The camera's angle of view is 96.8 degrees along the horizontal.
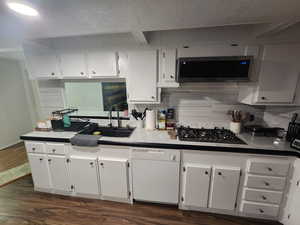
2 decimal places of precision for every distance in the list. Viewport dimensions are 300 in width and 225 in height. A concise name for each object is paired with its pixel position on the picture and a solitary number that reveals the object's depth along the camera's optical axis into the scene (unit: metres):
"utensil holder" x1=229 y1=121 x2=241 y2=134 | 1.84
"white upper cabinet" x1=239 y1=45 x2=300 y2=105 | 1.51
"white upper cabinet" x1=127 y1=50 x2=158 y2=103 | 1.75
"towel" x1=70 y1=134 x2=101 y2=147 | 1.66
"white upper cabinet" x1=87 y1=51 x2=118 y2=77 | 1.85
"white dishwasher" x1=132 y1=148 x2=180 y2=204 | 1.61
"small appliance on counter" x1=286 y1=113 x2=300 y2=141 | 1.54
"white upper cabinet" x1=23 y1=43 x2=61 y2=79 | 1.96
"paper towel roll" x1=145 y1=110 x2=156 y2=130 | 1.98
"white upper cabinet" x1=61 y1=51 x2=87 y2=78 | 1.90
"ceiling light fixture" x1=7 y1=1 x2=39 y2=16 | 0.96
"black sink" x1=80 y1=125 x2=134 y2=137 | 1.89
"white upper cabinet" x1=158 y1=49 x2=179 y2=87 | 1.70
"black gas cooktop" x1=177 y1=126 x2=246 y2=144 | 1.60
